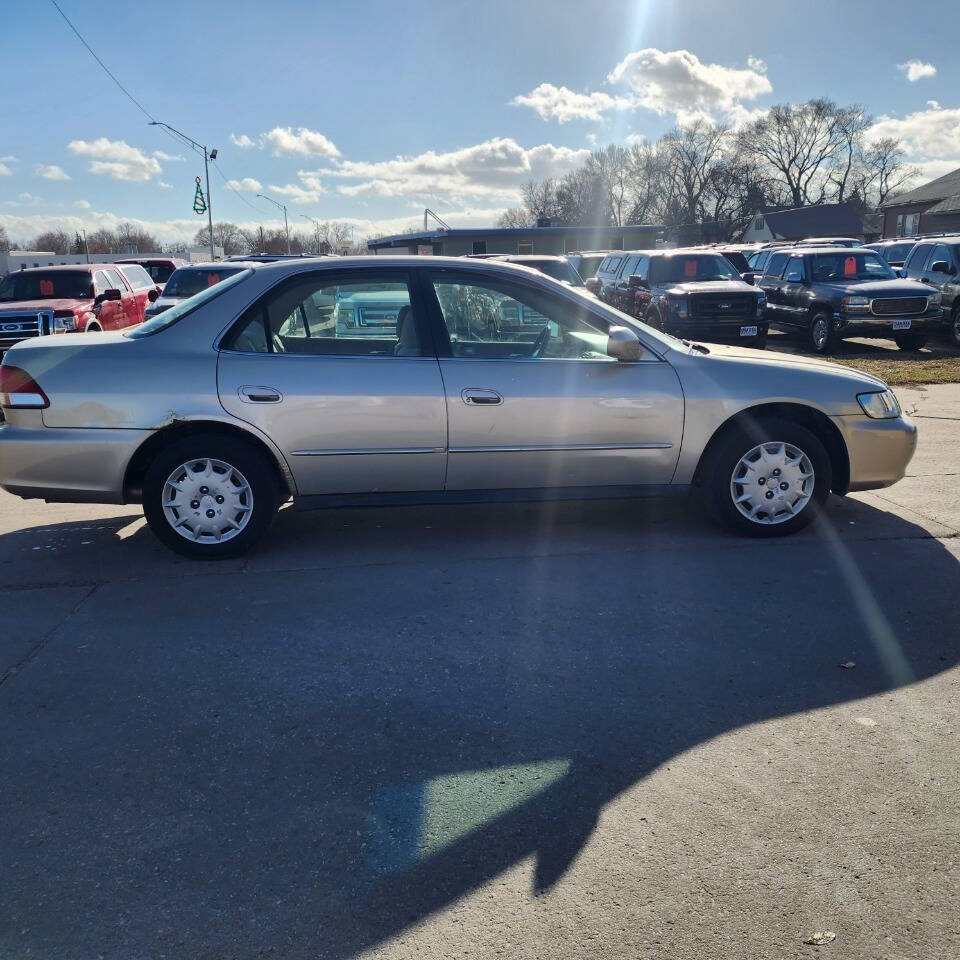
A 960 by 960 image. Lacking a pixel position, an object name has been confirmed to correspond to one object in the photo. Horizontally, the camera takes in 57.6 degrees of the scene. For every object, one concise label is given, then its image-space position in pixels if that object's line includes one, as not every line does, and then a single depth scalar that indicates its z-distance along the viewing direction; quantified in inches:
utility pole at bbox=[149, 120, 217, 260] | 1499.9
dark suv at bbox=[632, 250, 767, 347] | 621.9
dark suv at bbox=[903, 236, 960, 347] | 631.8
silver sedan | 194.2
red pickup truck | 545.6
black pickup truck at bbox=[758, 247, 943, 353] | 600.1
